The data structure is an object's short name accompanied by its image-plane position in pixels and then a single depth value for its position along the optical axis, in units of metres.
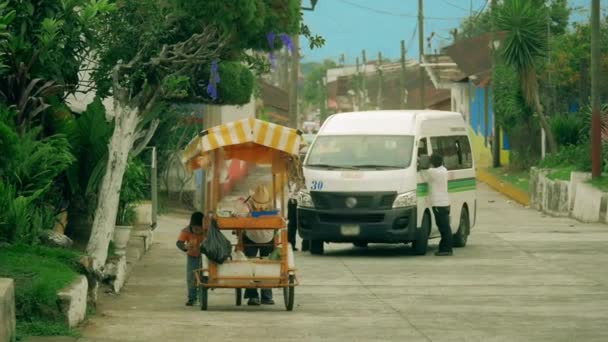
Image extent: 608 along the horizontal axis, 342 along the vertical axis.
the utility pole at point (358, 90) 122.00
